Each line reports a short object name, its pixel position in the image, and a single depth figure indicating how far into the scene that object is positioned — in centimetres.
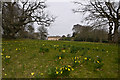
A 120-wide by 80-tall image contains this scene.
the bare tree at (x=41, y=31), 4826
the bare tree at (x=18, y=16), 1141
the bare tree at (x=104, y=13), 1319
